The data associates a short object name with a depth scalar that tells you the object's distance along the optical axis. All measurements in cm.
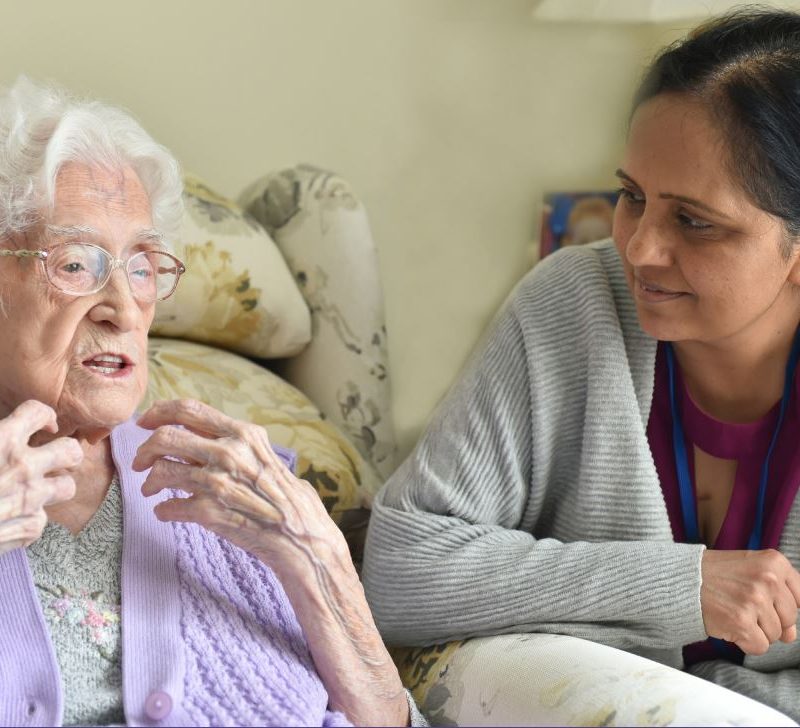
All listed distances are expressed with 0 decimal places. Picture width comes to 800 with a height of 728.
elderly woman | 133
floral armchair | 145
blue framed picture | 286
